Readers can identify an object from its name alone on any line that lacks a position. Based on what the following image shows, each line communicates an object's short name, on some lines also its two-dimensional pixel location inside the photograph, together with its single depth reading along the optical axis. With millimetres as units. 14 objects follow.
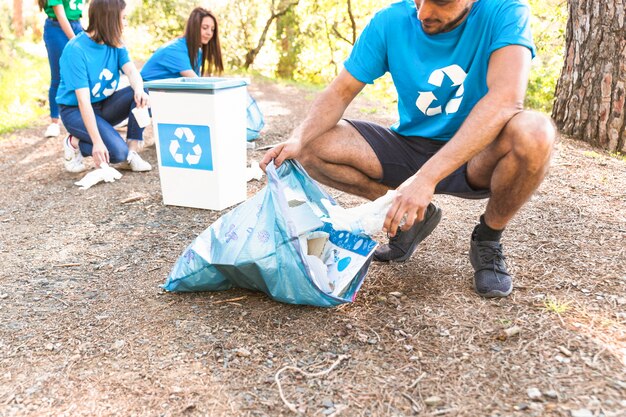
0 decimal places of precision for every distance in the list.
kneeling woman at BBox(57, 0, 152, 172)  3301
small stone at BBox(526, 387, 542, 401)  1346
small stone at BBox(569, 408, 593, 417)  1270
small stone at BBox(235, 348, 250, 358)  1586
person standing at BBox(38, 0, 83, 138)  3959
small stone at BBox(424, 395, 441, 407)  1363
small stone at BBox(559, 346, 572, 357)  1499
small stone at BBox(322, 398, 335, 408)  1378
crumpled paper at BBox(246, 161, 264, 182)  3415
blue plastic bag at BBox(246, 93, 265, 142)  4199
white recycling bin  2758
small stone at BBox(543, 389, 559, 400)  1341
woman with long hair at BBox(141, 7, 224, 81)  3885
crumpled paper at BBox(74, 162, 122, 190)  3340
